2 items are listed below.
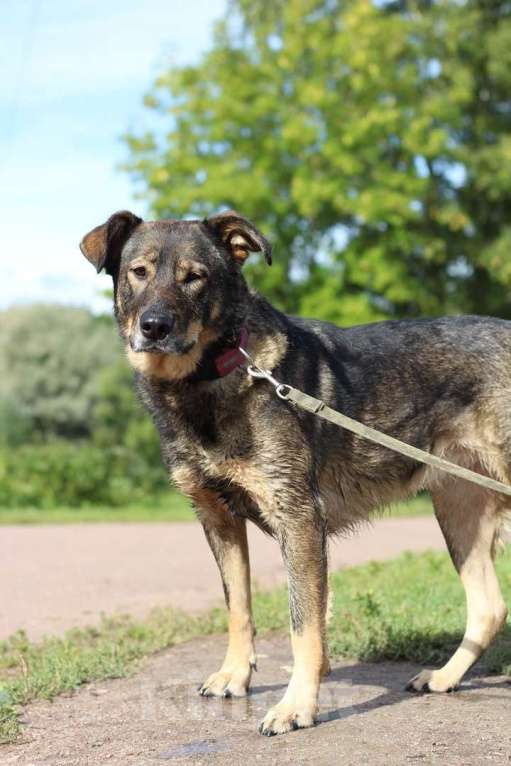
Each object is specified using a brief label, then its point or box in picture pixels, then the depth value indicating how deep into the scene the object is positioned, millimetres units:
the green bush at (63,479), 18297
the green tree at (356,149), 24609
